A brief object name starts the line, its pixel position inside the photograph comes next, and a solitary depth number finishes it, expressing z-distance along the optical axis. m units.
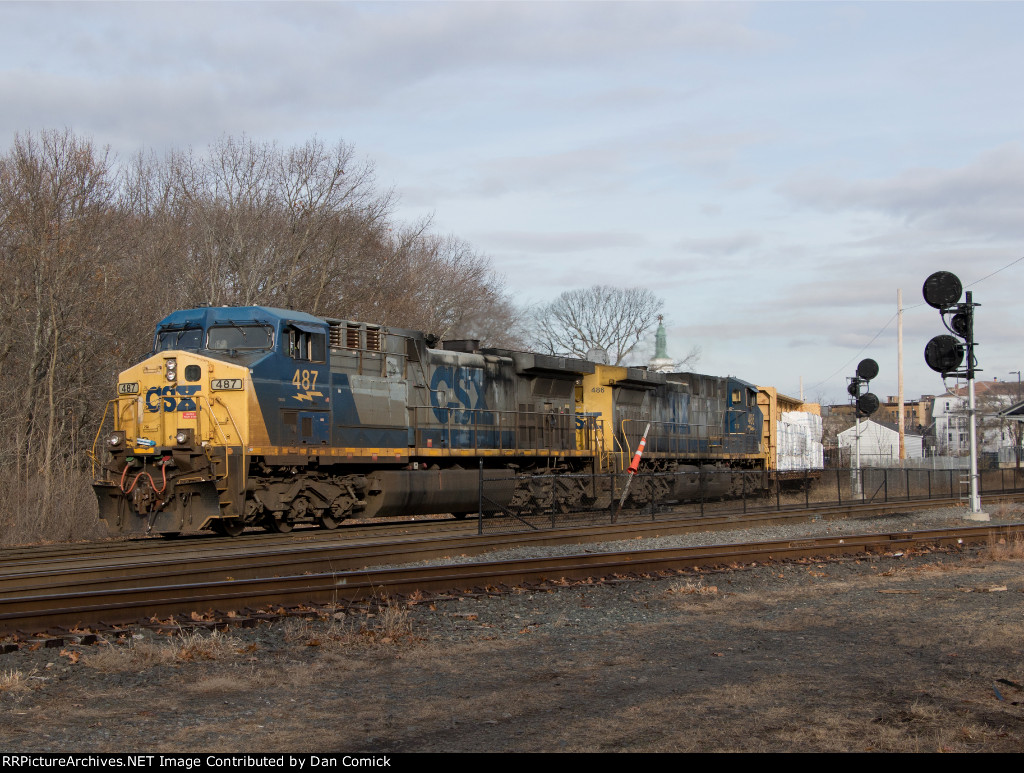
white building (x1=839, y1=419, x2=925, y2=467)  81.38
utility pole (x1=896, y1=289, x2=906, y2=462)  40.91
